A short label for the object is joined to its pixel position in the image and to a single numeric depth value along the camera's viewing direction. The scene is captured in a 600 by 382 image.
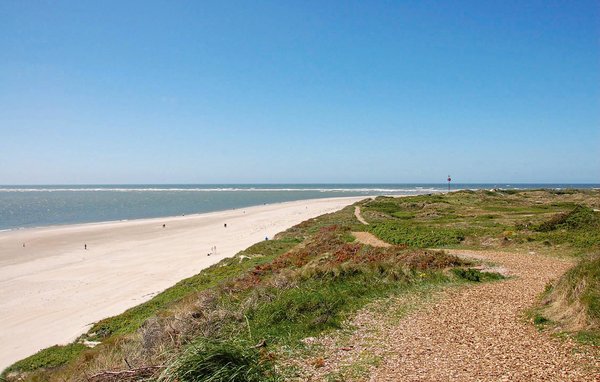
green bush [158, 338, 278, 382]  6.69
